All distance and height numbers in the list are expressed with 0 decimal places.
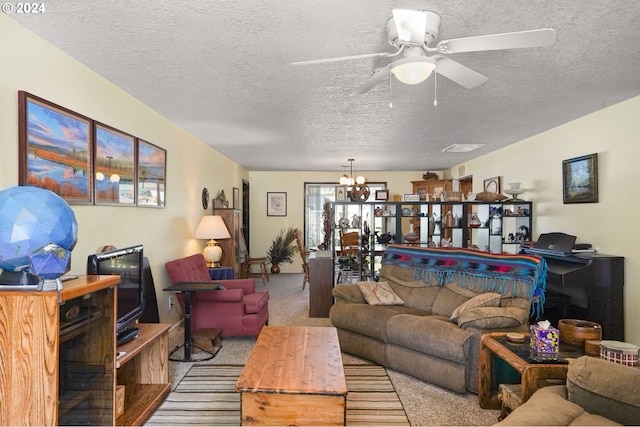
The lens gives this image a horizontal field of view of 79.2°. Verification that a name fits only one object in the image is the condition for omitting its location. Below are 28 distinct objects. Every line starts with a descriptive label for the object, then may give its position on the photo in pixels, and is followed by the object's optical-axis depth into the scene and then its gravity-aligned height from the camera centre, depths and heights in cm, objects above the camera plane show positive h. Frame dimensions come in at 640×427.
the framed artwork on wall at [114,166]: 281 +36
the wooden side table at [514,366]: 210 -87
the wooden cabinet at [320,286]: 477 -91
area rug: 242 -130
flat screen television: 222 -45
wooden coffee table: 196 -91
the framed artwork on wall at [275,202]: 861 +23
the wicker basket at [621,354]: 204 -75
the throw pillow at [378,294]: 368 -79
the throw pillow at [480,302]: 303 -71
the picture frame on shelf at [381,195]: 844 +39
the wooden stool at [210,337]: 360 -117
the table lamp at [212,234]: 485 -27
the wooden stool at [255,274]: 717 -110
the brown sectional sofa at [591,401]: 150 -78
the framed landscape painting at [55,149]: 209 +38
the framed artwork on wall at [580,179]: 376 +35
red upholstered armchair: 383 -98
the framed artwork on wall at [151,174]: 349 +36
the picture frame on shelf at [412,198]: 491 +19
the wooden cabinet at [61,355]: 148 -61
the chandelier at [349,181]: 686 +59
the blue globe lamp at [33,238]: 140 -10
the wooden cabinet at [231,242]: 546 -42
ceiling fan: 168 +77
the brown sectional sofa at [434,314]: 279 -85
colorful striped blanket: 308 -50
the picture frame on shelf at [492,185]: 582 +44
